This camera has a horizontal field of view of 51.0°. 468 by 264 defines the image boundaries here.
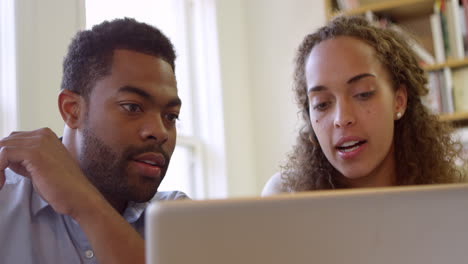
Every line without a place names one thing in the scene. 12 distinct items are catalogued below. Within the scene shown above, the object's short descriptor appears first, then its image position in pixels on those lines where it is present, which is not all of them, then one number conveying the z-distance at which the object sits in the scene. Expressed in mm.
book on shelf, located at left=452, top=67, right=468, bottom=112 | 2348
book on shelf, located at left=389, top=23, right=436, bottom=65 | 2367
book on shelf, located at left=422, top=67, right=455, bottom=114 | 2350
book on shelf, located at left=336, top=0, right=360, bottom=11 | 2547
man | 820
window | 2557
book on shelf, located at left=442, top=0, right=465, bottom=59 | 2336
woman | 1240
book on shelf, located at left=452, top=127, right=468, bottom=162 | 2287
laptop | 324
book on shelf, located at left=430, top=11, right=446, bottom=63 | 2373
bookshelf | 2391
